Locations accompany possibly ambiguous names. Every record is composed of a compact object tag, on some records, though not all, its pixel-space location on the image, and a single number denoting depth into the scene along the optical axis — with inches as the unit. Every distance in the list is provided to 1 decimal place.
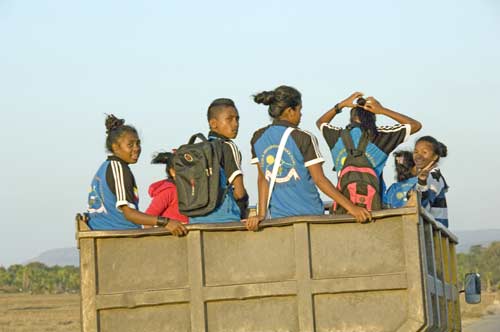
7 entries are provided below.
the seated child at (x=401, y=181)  587.5
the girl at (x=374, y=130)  528.1
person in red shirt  558.9
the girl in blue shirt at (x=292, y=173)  480.7
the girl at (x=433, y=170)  628.1
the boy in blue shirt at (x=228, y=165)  493.0
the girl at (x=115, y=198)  504.7
